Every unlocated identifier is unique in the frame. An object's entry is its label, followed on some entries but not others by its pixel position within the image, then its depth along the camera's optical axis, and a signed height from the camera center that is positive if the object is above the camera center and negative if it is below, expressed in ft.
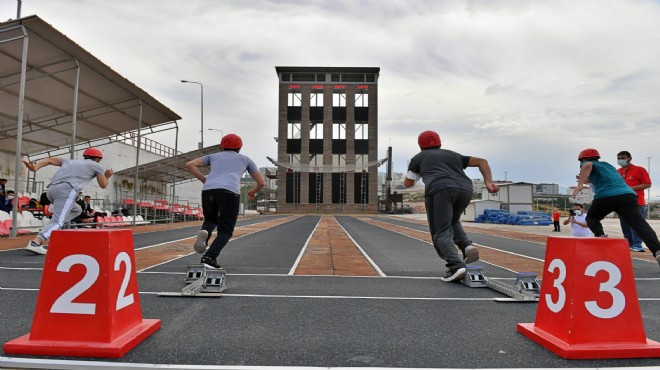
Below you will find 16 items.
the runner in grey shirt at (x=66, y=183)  22.30 +1.22
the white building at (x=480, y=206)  114.21 +0.66
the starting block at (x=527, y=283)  13.86 -2.43
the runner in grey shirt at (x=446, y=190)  15.99 +0.68
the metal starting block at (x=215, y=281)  13.94 -2.46
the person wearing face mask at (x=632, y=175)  25.72 +2.12
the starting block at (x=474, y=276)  16.02 -2.56
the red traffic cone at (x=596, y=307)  8.21 -1.95
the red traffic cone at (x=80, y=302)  8.22 -1.92
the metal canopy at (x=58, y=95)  40.57 +14.62
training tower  192.54 +30.70
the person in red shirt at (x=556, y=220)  69.40 -1.84
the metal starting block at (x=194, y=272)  15.36 -2.38
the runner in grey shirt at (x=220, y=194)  16.91 +0.53
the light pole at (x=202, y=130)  120.87 +23.24
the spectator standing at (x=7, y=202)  44.38 +0.38
